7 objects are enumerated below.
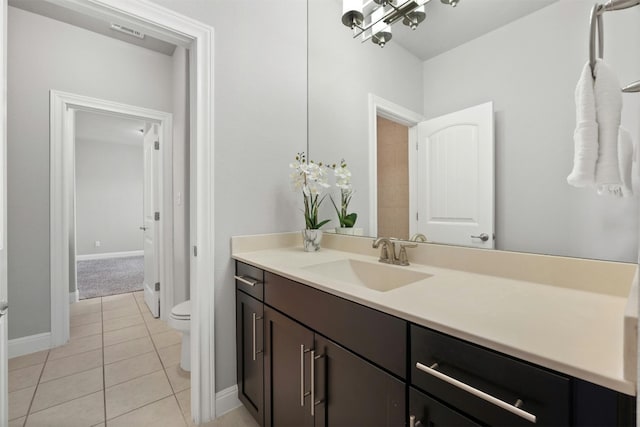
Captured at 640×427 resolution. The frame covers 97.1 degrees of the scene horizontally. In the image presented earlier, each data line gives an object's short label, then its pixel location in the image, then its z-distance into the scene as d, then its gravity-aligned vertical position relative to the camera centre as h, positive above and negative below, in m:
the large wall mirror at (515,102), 0.83 +0.42
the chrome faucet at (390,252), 1.28 -0.19
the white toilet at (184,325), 1.84 -0.73
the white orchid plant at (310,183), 1.67 +0.18
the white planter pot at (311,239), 1.67 -0.16
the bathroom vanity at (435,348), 0.49 -0.31
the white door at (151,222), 2.88 -0.10
